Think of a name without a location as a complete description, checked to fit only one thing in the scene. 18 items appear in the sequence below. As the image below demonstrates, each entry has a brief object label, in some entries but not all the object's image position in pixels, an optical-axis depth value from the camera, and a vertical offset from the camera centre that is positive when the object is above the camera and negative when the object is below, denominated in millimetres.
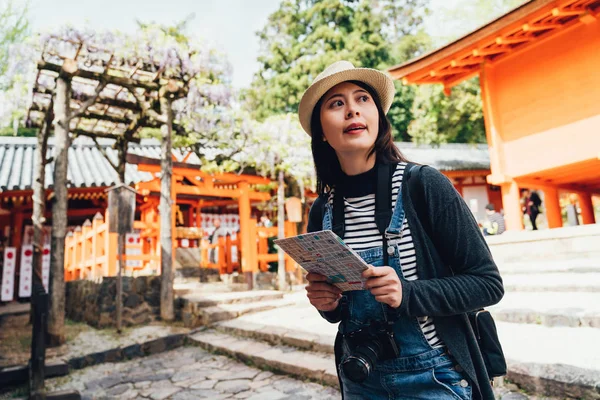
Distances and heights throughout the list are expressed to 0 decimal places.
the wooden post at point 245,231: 10352 +749
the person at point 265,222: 15280 +1450
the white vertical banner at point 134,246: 11148 +552
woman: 1198 -94
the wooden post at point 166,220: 8023 +904
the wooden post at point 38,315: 4441 -513
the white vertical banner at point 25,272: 12008 -12
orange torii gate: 9570 +1919
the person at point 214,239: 13383 +746
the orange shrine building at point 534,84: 7758 +3446
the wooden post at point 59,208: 6586 +1076
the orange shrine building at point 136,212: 9695 +1810
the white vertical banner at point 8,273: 11672 -31
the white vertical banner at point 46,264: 11766 +190
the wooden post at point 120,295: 7328 -546
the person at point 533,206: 14406 +1331
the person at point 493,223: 10461 +576
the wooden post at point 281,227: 10680 +828
